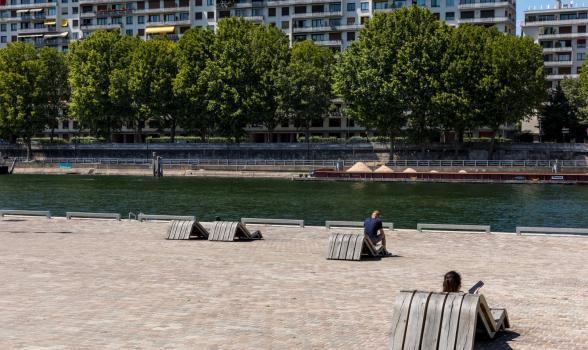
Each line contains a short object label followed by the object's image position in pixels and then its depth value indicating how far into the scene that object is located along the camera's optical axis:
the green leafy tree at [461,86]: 91.88
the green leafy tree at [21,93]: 116.50
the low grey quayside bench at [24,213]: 38.47
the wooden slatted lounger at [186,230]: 29.77
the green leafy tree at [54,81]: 121.88
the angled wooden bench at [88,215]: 37.03
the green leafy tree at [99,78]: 113.50
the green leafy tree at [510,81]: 92.31
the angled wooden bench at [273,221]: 33.81
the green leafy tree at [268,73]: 105.31
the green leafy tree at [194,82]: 106.81
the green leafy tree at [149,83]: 110.12
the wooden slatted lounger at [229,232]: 29.22
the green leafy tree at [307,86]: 105.50
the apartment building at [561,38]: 131.50
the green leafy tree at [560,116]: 107.75
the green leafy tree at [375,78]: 95.31
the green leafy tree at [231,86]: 104.19
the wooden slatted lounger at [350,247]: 23.97
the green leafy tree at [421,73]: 94.19
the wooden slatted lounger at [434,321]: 12.27
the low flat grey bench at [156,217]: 35.62
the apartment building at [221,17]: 128.50
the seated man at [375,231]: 24.80
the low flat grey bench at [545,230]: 29.67
